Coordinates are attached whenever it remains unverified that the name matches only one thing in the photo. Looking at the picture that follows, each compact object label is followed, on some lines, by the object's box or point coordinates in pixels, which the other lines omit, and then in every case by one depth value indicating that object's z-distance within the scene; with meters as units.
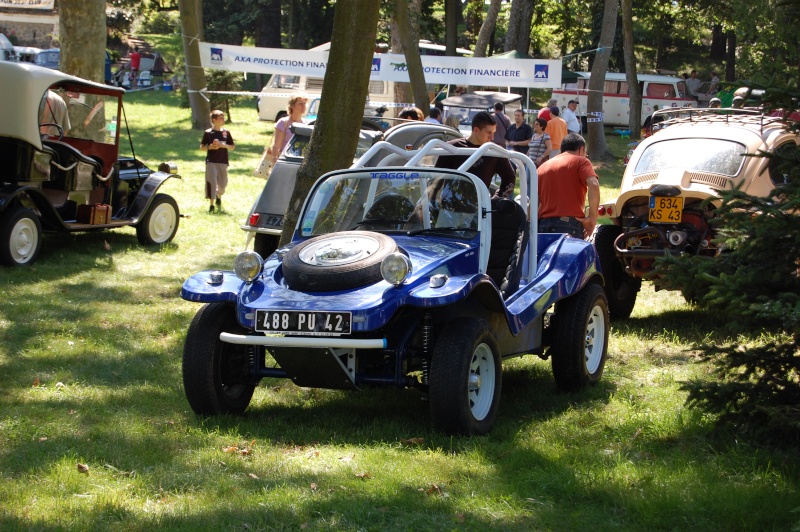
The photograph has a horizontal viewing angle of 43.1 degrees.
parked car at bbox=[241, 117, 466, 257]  12.02
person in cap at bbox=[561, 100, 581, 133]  22.81
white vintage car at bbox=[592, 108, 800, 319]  9.26
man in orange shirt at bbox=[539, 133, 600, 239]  9.55
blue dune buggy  5.83
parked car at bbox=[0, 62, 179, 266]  11.49
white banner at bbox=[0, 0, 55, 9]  50.25
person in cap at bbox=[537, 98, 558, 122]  17.25
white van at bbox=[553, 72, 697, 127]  38.21
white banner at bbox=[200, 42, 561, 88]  24.11
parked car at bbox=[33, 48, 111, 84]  39.75
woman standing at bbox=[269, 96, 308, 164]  14.78
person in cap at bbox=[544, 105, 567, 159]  17.52
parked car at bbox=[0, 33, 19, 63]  38.47
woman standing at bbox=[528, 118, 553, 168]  16.81
